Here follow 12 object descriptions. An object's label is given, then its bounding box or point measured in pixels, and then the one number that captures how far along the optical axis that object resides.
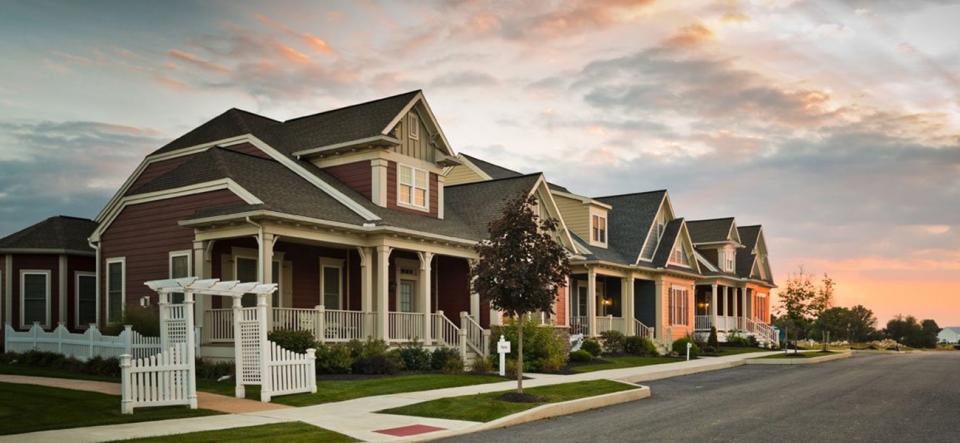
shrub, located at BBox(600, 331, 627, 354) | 40.84
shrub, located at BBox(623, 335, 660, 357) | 41.41
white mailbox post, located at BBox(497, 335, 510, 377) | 24.69
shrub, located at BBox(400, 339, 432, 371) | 25.42
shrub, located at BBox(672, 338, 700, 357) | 42.09
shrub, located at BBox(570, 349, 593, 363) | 33.03
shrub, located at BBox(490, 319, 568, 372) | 28.48
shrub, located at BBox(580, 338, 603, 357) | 36.16
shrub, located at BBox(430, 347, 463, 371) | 26.39
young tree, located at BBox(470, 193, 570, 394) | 19.73
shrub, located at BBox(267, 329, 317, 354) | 22.03
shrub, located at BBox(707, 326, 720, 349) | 46.44
